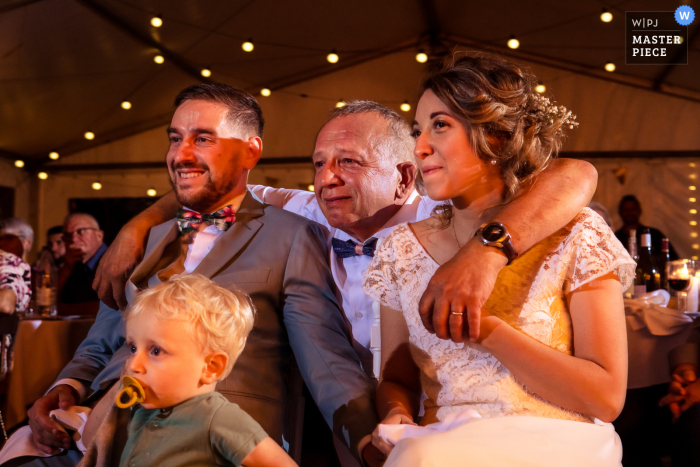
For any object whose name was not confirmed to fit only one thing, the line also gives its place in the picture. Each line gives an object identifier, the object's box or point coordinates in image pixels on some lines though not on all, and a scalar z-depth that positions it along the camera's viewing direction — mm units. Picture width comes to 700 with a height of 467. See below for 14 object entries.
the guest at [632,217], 6242
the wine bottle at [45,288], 4133
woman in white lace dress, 1254
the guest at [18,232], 5359
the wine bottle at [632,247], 3608
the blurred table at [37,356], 3439
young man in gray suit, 1729
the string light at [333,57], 9500
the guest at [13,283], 4094
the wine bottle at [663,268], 4041
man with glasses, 5426
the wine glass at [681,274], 3244
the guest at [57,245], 7160
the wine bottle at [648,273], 3992
